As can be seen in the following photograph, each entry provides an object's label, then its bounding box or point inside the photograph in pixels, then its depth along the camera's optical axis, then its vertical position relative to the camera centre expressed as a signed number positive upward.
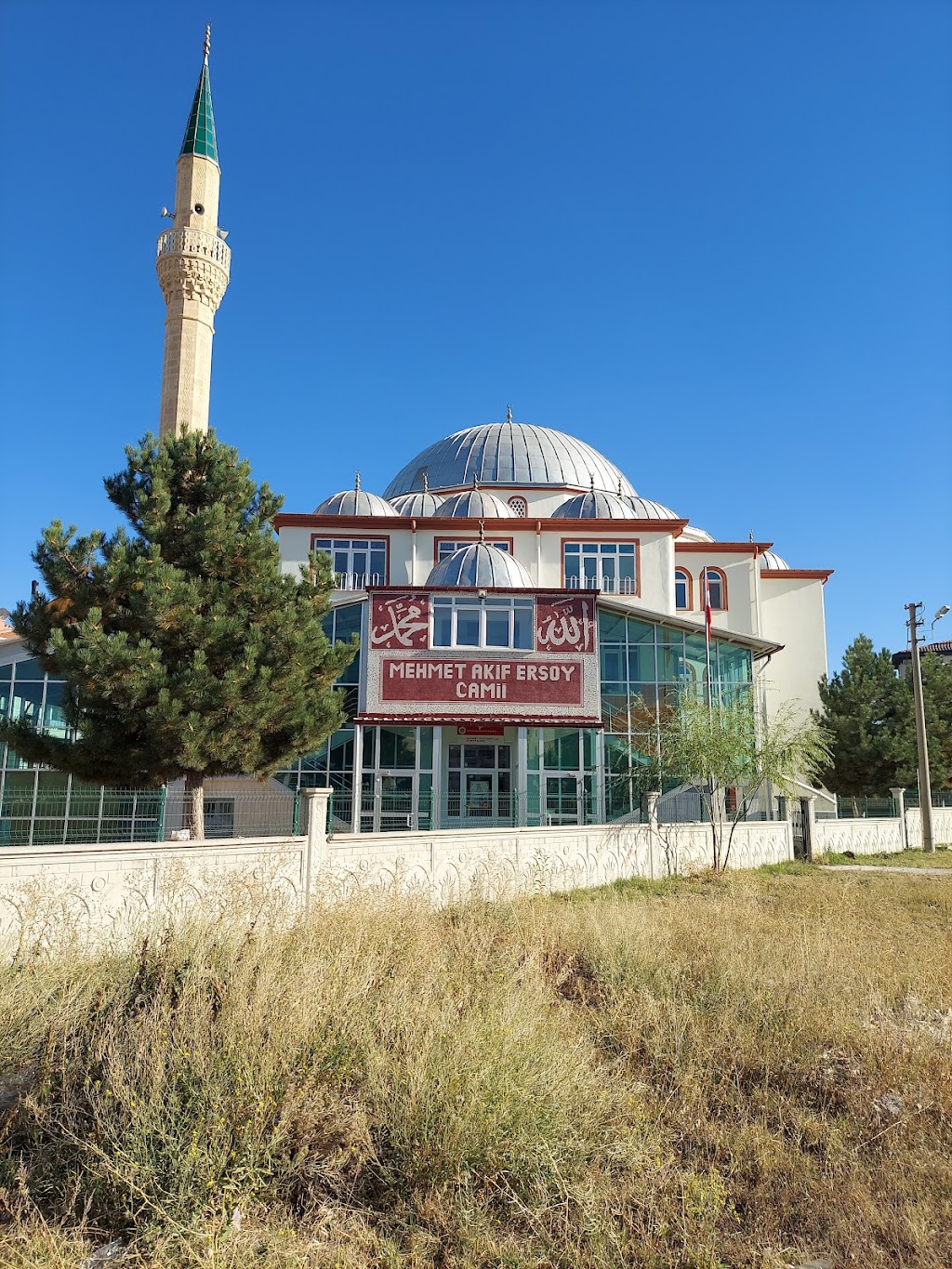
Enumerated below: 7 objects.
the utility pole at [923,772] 25.31 +0.55
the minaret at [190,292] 29.33 +16.05
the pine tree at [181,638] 13.91 +2.34
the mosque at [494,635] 21.44 +3.98
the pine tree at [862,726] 31.30 +2.24
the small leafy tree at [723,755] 19.16 +0.76
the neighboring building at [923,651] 51.28 +7.91
